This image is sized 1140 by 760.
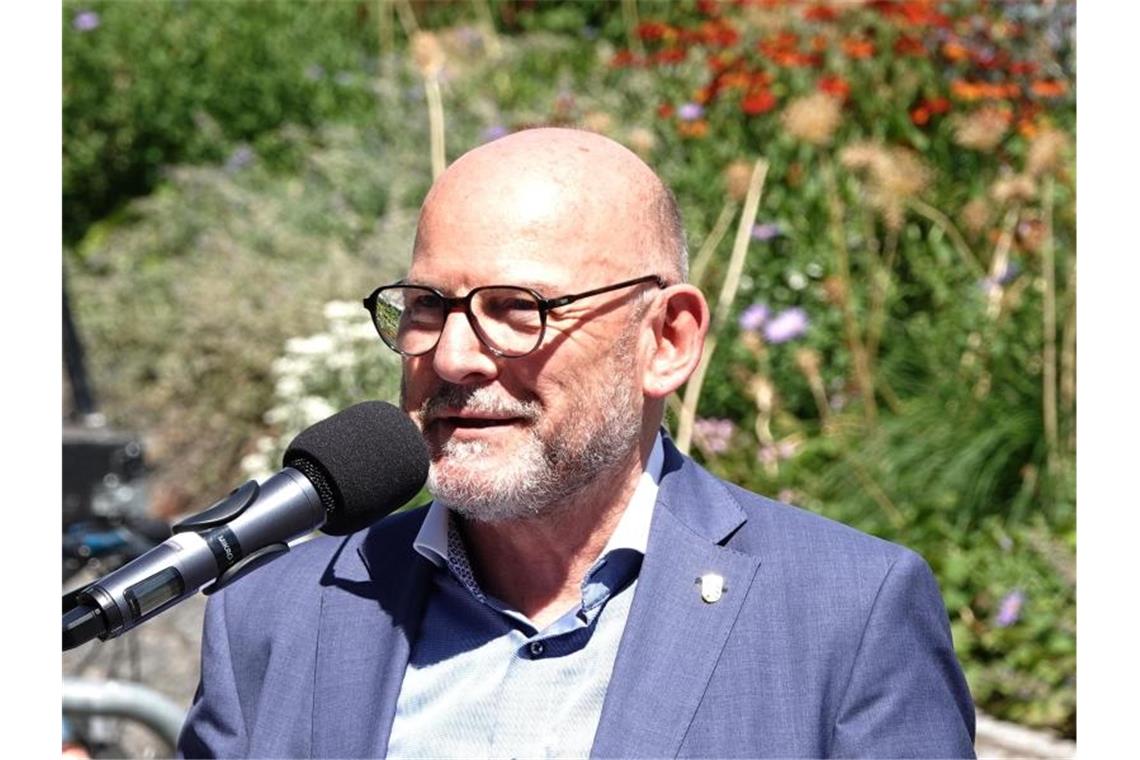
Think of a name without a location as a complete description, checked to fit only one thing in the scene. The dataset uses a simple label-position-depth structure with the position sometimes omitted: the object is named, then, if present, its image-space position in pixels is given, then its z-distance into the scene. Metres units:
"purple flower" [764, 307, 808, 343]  5.92
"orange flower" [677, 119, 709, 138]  7.09
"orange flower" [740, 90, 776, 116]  6.80
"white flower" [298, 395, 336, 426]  5.80
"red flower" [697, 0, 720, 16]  8.15
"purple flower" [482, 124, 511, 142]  7.32
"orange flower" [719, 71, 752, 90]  7.03
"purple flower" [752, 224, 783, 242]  6.35
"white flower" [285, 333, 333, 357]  5.85
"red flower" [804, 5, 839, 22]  7.23
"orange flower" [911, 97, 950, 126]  6.86
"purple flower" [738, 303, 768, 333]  5.91
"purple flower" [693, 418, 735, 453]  5.72
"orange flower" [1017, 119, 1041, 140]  6.62
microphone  1.82
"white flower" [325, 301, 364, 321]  5.86
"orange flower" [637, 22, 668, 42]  8.11
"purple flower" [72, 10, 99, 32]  9.83
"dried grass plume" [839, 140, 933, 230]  5.57
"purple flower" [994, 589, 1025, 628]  4.80
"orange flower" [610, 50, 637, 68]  8.15
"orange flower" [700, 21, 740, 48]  7.43
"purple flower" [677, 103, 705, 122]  7.09
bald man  2.32
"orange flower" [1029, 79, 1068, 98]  6.60
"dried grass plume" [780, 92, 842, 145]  5.47
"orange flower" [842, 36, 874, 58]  6.84
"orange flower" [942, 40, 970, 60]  6.91
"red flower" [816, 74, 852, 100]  6.61
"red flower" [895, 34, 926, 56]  7.10
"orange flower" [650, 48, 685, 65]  7.57
